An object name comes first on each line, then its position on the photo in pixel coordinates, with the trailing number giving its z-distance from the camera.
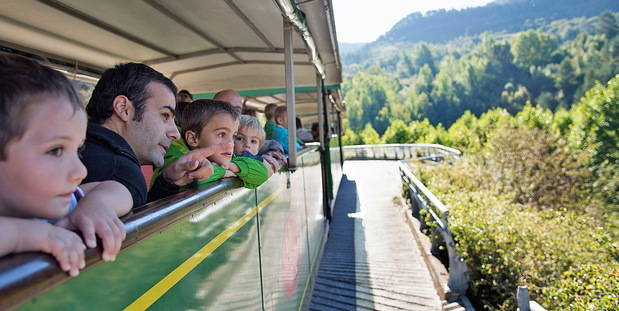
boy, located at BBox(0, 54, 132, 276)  0.73
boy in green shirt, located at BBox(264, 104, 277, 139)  4.51
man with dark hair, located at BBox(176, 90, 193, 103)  3.79
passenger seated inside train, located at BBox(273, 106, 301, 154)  4.42
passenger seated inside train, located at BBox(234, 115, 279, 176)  2.78
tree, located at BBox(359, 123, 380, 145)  49.68
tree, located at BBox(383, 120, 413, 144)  47.50
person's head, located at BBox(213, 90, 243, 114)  3.22
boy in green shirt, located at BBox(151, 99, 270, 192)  1.99
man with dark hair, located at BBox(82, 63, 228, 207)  1.57
